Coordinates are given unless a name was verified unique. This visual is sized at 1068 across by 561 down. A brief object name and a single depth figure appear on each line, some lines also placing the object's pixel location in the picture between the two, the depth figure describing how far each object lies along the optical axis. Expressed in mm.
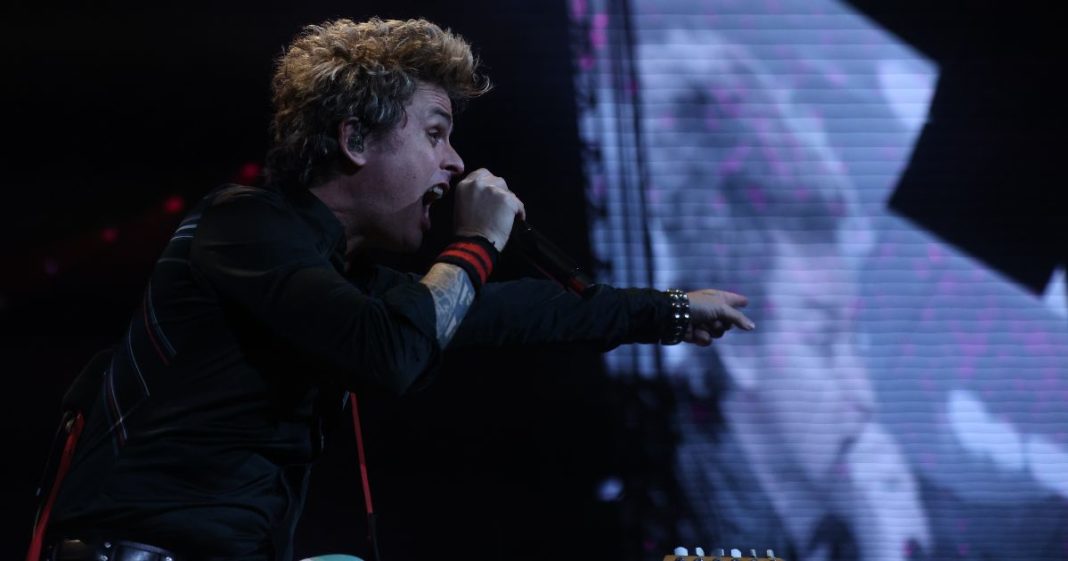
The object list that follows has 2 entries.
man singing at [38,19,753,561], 5251
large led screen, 6617
